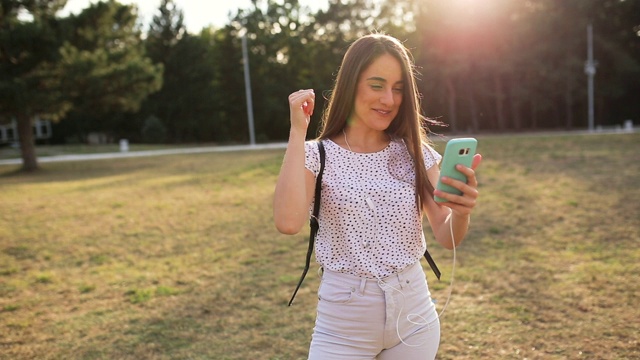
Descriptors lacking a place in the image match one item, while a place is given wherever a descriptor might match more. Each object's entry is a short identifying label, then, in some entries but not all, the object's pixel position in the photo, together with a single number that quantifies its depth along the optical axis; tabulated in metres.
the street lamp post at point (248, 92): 33.56
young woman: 1.91
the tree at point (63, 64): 17.89
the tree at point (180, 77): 40.56
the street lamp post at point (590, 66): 34.06
